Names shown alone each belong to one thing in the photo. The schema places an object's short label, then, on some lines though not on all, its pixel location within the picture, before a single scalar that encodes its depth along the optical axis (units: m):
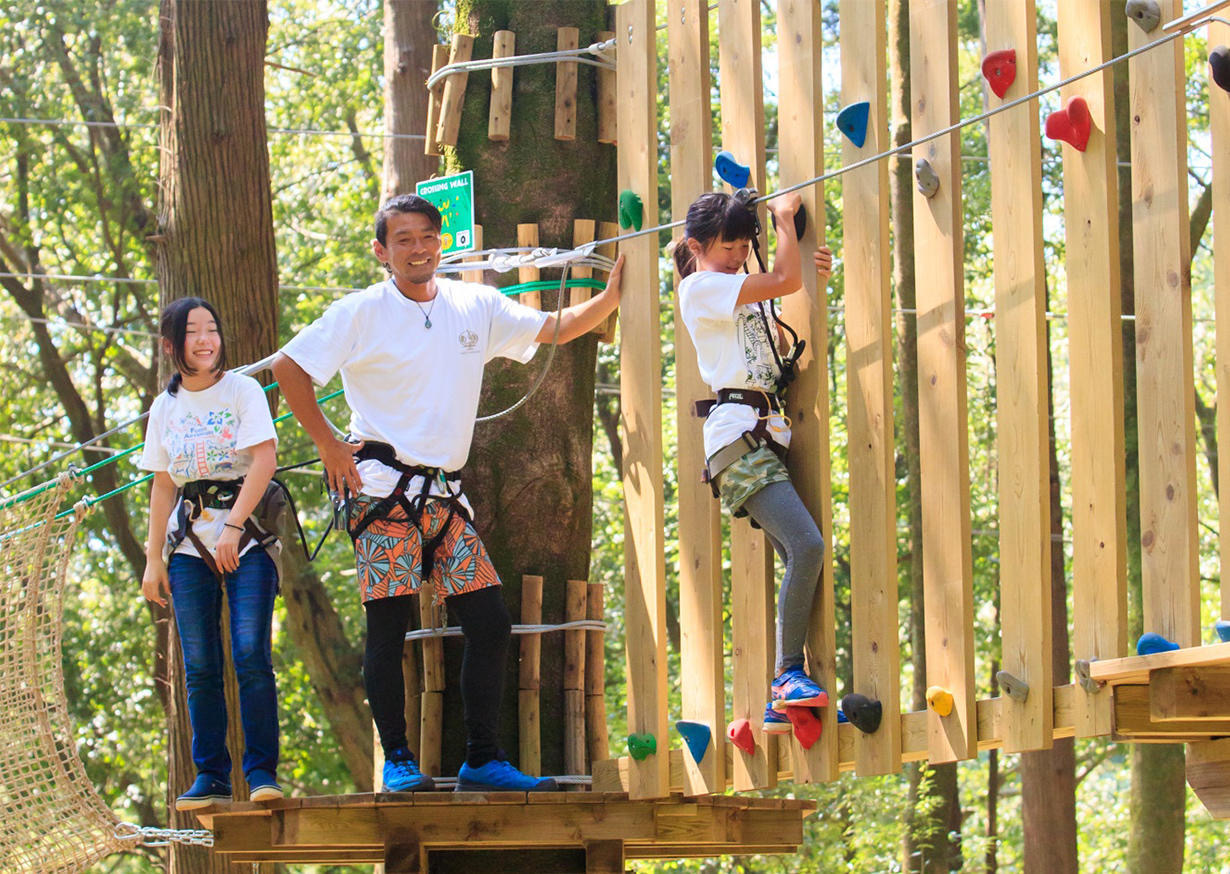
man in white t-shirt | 9.60
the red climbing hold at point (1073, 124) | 8.02
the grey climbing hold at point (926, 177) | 8.54
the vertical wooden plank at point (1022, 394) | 8.03
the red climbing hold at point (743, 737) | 9.29
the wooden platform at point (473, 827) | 9.50
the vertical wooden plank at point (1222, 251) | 7.48
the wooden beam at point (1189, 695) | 7.43
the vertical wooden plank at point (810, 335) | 9.00
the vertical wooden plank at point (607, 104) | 11.39
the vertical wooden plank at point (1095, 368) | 7.77
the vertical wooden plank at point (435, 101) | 11.73
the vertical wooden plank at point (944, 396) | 8.39
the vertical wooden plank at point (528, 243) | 11.09
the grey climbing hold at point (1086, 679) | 7.74
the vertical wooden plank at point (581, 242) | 10.88
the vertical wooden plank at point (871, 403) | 8.69
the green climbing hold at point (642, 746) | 9.63
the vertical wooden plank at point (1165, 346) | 7.59
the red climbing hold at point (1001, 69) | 8.32
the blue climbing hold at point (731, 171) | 9.41
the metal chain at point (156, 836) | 11.77
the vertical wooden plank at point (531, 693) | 10.62
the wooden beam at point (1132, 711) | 7.73
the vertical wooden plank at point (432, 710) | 10.55
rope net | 11.63
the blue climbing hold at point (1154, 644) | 7.39
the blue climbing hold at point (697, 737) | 9.49
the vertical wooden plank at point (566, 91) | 11.29
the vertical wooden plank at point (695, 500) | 9.55
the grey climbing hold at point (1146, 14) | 7.82
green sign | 11.16
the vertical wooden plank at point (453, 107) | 11.43
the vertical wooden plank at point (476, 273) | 11.13
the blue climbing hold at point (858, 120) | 8.98
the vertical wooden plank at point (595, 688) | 10.95
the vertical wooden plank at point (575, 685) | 10.75
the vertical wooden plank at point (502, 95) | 11.32
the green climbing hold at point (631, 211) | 10.11
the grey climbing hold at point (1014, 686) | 7.98
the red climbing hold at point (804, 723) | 8.86
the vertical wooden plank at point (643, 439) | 9.79
